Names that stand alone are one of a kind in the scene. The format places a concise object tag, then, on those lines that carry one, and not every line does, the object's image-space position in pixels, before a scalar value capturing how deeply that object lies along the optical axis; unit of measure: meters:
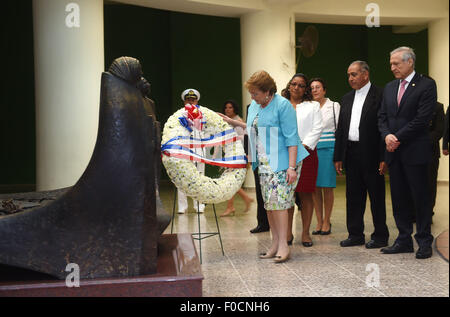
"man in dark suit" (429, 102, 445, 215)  5.04
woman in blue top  3.44
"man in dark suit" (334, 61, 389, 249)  3.90
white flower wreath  3.32
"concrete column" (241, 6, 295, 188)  8.63
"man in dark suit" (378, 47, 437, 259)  3.43
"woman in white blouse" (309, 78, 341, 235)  4.54
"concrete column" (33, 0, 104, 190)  6.45
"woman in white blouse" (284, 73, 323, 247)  4.11
